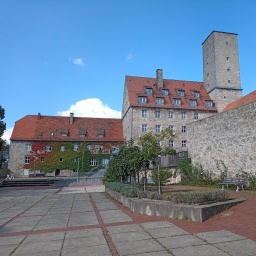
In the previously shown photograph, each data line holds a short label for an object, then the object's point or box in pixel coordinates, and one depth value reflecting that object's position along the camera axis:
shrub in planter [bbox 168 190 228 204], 7.53
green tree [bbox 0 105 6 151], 28.38
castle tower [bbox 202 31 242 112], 42.19
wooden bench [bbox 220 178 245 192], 13.41
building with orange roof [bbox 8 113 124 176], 40.41
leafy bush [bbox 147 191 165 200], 8.73
